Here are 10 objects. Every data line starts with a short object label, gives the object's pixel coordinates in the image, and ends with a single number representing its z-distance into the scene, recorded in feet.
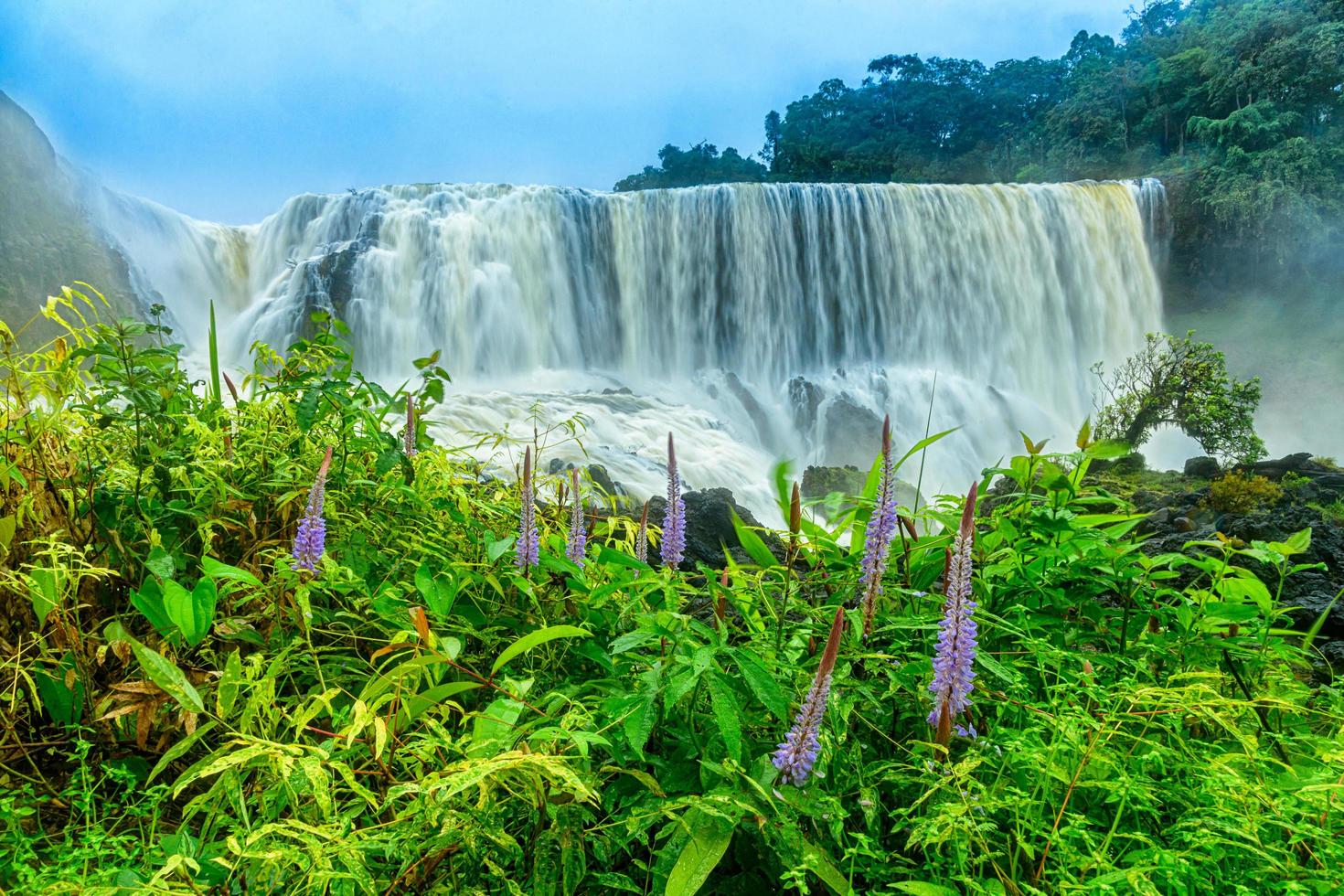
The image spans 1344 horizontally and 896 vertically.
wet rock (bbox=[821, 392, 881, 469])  42.98
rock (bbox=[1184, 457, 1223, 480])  29.91
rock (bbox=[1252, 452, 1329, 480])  28.68
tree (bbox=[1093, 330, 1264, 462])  39.55
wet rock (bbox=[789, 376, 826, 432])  46.70
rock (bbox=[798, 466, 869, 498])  24.47
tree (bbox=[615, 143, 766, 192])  102.83
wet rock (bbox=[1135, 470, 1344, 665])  10.31
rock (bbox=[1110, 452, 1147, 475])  32.71
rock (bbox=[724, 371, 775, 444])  46.32
